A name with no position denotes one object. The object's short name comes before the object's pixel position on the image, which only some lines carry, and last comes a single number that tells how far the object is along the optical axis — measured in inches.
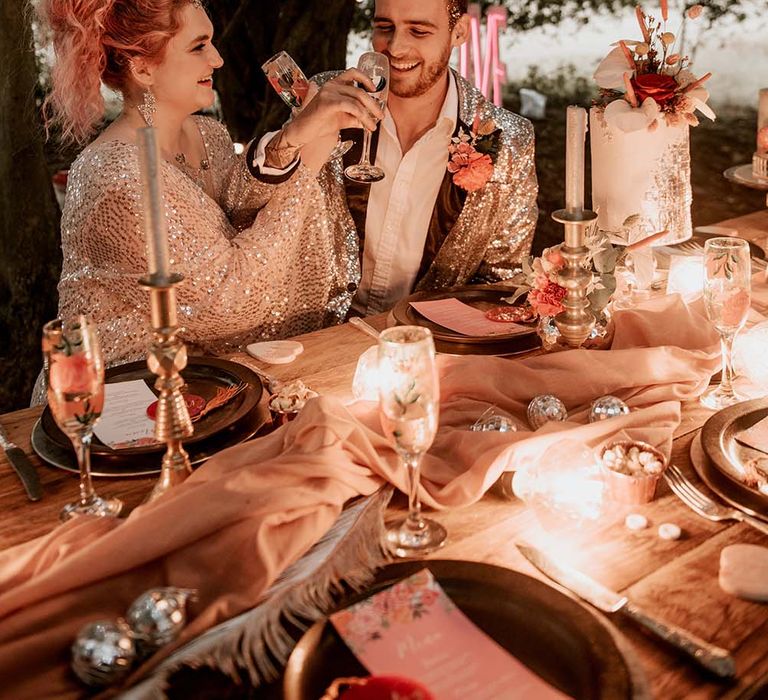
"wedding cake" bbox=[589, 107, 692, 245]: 76.7
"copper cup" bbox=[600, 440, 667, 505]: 47.0
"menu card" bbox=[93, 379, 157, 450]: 55.1
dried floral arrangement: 74.5
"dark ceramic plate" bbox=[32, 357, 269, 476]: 53.2
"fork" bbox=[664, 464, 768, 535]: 45.9
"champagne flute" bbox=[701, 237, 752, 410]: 57.0
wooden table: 36.2
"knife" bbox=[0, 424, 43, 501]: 50.6
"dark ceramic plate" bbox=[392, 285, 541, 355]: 68.2
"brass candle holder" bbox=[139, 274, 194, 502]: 42.8
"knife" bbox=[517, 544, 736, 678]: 35.4
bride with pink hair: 80.9
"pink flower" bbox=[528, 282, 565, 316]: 62.2
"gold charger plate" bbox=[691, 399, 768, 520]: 46.6
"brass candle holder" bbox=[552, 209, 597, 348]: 56.5
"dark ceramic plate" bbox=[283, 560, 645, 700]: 34.7
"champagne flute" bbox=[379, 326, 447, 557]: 41.2
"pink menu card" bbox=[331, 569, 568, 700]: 34.5
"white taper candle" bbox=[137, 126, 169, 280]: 41.6
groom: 101.8
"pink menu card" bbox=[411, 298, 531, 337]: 70.9
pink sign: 178.1
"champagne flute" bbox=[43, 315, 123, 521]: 44.1
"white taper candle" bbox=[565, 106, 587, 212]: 55.5
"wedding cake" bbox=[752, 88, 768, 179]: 102.6
